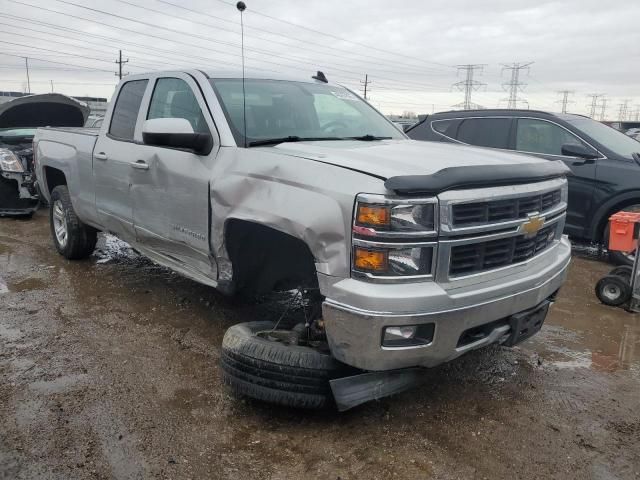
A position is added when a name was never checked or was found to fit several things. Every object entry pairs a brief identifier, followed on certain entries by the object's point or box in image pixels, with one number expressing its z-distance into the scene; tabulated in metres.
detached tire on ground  2.89
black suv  6.64
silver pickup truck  2.61
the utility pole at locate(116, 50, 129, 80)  49.21
